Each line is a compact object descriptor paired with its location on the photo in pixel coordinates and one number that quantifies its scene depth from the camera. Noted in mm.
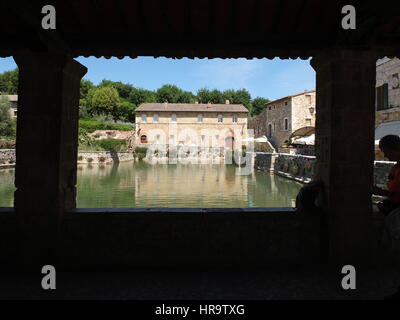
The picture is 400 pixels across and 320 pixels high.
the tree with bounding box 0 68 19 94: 58406
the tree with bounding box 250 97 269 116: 68312
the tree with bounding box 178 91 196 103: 65938
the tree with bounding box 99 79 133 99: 66750
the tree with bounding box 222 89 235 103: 66500
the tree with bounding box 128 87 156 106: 65688
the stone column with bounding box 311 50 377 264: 3855
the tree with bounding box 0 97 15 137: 30312
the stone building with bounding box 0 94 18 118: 53375
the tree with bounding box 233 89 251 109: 67500
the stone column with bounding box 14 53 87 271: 3789
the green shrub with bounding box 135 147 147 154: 41094
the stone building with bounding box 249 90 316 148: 36406
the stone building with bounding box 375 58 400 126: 16875
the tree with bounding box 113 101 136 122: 58084
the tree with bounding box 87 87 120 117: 54769
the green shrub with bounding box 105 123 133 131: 45250
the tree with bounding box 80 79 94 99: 59784
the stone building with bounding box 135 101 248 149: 45812
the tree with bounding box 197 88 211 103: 66500
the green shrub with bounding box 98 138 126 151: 36656
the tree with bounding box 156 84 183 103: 65188
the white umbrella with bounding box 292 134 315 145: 20853
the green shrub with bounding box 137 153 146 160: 40594
